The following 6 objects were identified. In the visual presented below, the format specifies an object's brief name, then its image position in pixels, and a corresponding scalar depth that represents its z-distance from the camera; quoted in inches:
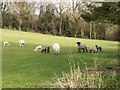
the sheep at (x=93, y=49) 760.0
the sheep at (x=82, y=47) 777.9
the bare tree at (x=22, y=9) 1543.4
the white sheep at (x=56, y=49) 710.5
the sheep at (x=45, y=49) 744.3
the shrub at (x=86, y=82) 288.4
